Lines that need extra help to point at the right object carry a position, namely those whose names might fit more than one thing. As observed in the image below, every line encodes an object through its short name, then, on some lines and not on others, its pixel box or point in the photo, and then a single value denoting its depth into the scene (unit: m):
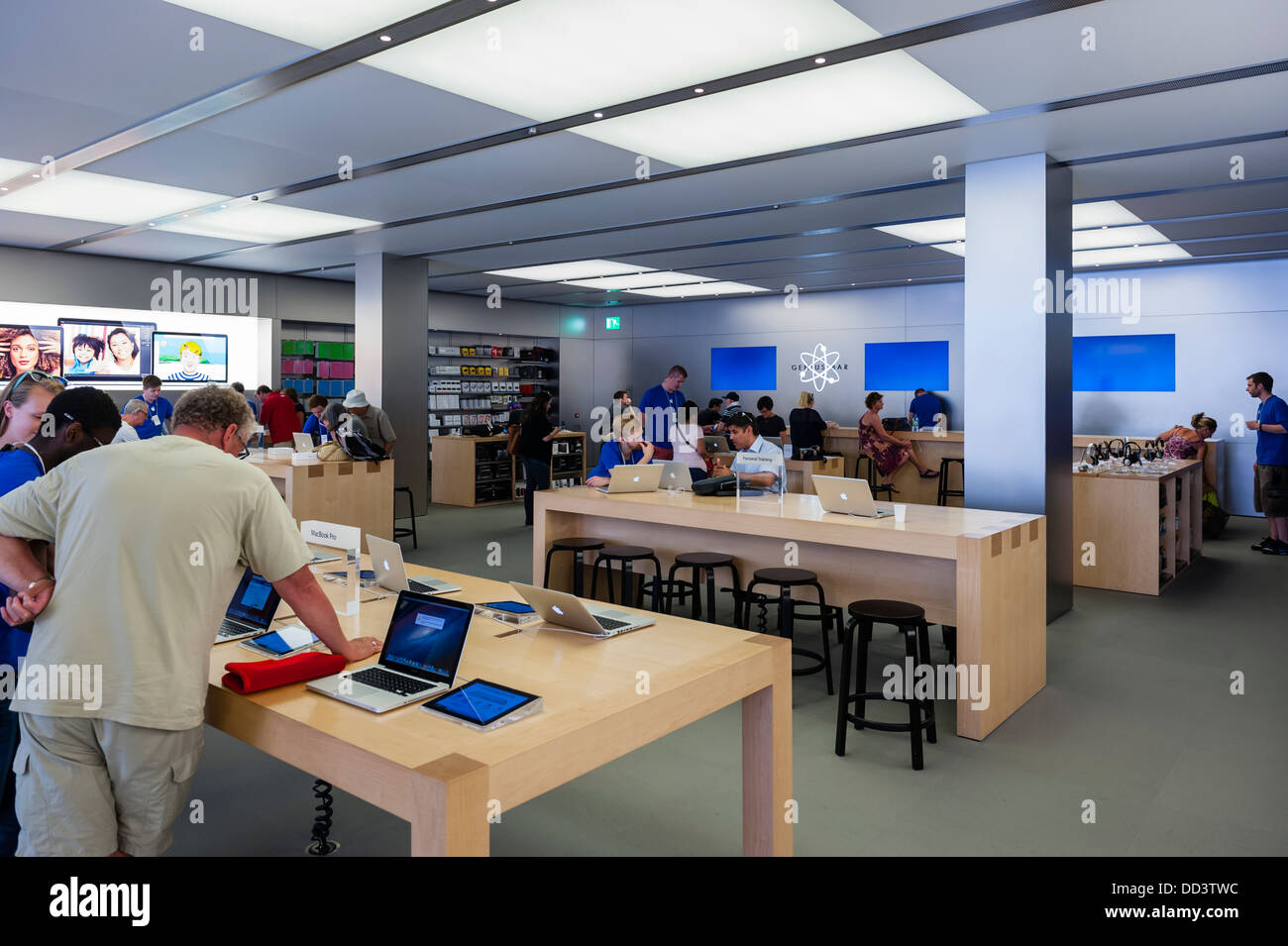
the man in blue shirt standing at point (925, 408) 13.23
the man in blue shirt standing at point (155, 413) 8.67
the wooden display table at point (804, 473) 10.05
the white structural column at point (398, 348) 10.70
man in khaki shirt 2.03
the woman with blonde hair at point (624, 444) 6.64
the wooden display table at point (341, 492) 7.50
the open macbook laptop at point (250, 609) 2.77
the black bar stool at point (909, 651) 3.74
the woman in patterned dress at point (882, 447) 11.13
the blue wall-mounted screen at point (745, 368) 15.31
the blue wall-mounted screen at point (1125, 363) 11.52
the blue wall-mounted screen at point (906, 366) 13.48
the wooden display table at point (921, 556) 4.02
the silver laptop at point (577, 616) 2.67
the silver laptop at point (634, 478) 5.83
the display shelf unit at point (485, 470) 12.05
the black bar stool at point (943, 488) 10.77
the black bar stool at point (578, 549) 5.78
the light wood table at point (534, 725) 1.70
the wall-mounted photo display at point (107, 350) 11.18
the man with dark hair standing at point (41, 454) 2.55
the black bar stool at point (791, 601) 4.64
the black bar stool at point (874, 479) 11.55
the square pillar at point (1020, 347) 5.92
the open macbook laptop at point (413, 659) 2.14
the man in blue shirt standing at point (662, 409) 9.68
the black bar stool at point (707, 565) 5.23
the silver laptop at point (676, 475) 6.15
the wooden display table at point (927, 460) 11.07
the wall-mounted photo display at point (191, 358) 12.06
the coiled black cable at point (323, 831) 2.90
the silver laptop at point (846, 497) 4.70
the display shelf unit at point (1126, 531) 6.89
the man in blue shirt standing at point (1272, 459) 8.34
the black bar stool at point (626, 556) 5.52
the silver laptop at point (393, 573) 3.20
